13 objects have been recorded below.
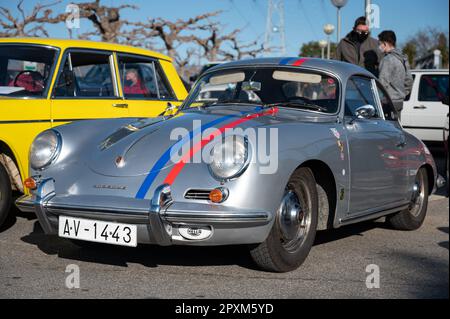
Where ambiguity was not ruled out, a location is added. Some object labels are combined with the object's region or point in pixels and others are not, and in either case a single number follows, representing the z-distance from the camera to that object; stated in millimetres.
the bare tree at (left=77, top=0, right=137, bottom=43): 18266
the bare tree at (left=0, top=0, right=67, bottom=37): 12672
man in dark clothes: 8383
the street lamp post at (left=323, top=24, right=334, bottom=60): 25922
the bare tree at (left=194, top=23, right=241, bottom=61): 25094
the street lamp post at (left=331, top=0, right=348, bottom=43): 14797
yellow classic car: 5754
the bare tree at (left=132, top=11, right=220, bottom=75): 22359
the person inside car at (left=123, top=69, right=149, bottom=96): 7176
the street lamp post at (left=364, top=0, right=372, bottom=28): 11193
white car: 12172
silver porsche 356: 3898
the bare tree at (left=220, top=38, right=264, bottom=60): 27234
